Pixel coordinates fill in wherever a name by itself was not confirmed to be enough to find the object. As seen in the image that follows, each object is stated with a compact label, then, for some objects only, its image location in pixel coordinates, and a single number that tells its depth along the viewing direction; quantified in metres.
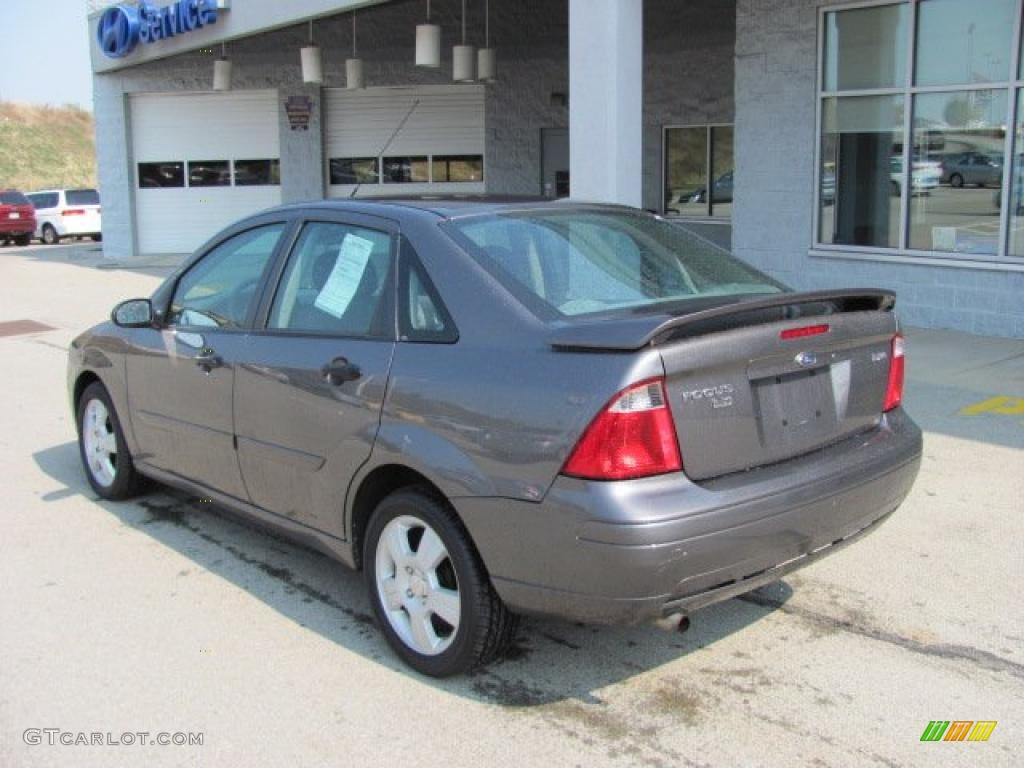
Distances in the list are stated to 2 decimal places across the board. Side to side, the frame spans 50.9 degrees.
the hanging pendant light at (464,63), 17.73
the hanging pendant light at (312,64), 18.81
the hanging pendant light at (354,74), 19.44
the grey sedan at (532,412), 3.27
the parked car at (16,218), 30.34
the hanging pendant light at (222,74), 20.64
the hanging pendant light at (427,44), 16.47
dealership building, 10.21
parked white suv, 31.28
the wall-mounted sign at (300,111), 22.48
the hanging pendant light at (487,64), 17.95
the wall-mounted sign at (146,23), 18.06
